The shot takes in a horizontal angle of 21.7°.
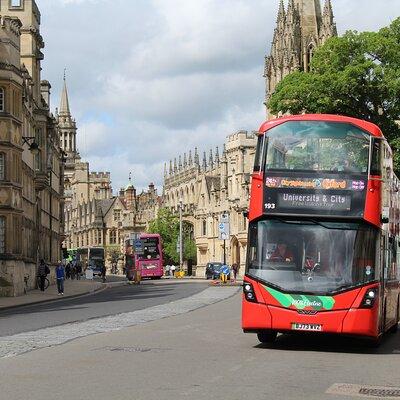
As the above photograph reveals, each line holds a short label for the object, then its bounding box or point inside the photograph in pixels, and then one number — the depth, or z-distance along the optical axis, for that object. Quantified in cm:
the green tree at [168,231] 12862
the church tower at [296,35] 10302
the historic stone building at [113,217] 17025
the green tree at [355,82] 5238
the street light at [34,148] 4316
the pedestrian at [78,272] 9768
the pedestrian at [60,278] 4962
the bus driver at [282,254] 1864
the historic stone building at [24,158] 4778
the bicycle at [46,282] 5938
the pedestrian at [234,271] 8865
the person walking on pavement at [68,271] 9721
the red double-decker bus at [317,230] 1822
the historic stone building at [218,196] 11138
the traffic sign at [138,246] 8694
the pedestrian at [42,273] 5288
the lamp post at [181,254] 10719
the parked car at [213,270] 8508
